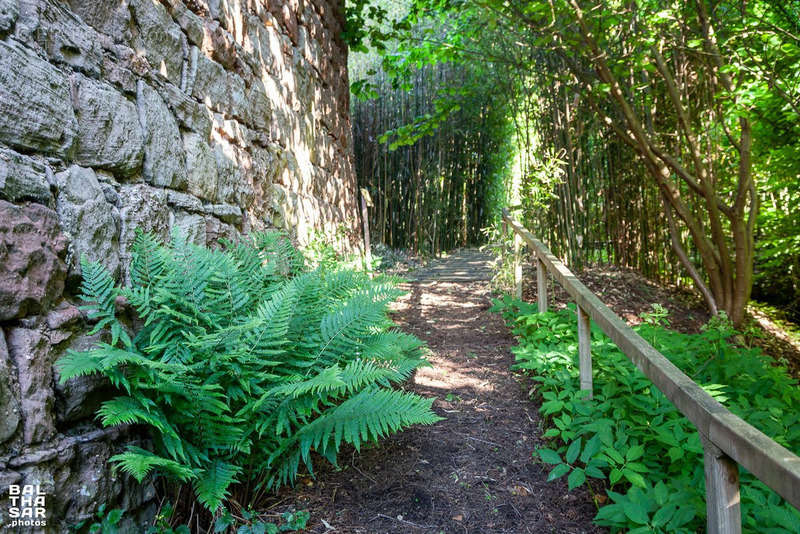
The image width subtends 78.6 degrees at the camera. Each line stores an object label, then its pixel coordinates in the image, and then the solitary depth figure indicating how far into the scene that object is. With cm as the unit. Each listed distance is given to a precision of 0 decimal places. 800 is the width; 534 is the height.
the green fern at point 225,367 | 131
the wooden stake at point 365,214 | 525
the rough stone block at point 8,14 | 120
